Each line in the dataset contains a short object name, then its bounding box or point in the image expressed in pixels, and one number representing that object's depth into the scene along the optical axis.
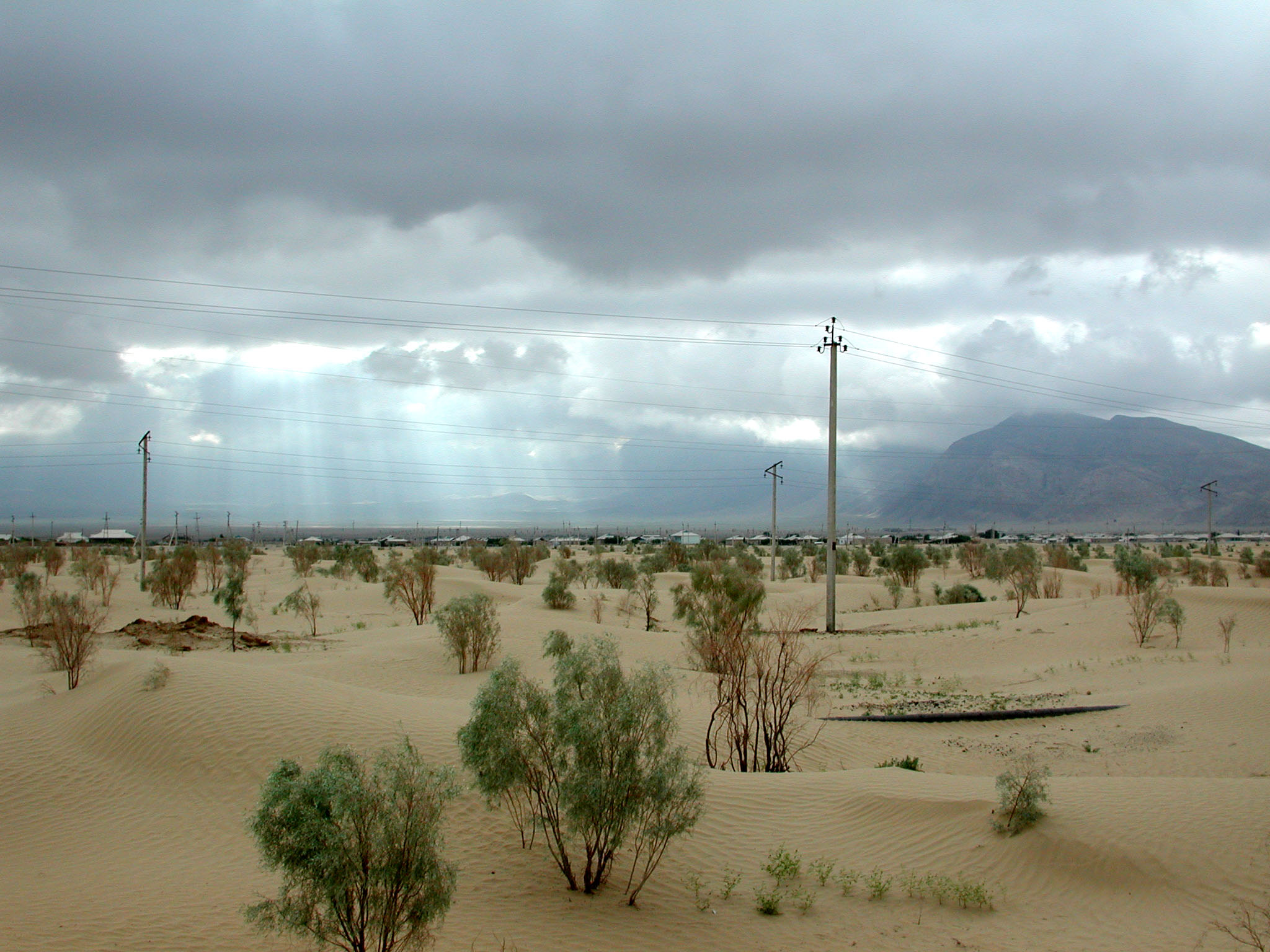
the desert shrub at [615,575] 47.41
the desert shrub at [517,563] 53.25
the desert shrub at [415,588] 35.38
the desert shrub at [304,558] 56.62
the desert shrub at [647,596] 34.25
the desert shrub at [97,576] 36.81
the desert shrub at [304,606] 32.31
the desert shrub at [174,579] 36.53
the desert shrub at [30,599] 28.72
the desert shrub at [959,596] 42.25
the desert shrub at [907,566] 49.72
